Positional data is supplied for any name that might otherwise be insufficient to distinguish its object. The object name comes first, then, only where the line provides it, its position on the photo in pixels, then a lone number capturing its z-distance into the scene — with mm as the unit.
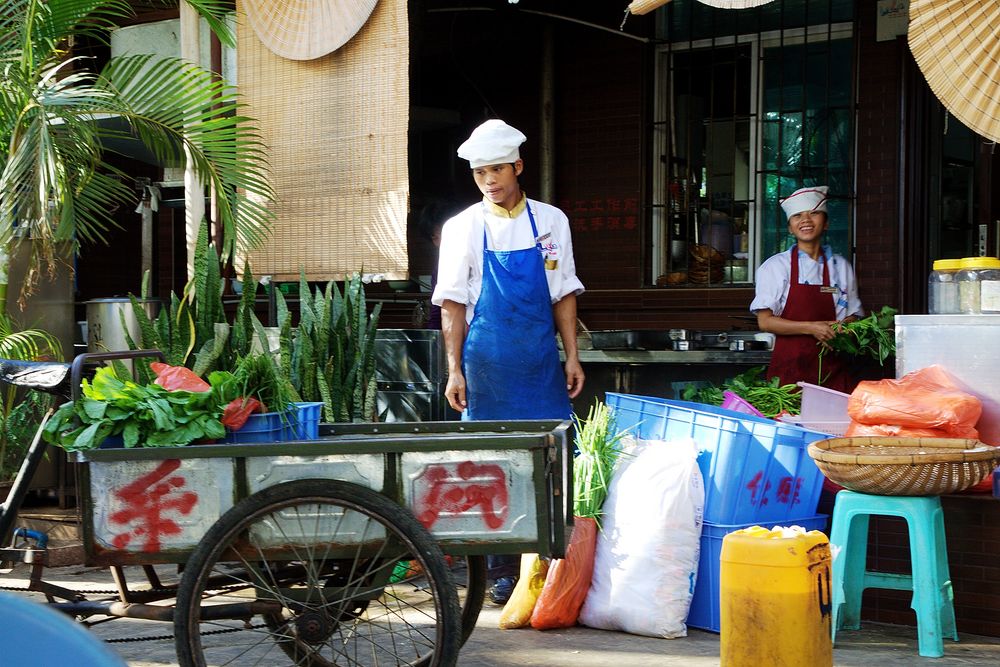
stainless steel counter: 7121
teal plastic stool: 4484
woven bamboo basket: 4352
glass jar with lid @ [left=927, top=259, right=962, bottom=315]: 5195
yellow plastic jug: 3770
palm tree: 6152
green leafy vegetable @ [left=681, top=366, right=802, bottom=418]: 6258
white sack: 4836
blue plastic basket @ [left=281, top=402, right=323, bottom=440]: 4168
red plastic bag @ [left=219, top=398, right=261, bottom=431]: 3998
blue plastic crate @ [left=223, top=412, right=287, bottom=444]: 4070
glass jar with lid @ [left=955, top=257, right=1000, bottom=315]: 5074
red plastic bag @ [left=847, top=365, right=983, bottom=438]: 4773
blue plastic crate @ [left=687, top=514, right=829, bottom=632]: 4938
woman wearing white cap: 6602
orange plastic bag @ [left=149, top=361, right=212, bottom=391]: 4035
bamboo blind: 6191
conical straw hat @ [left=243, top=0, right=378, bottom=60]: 6242
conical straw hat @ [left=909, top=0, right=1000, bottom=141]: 4852
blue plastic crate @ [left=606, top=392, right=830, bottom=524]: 4961
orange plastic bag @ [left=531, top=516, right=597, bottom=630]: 4973
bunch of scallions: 5031
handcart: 3615
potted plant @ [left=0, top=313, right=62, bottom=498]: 6719
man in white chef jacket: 5379
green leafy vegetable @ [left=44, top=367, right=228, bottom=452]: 3742
